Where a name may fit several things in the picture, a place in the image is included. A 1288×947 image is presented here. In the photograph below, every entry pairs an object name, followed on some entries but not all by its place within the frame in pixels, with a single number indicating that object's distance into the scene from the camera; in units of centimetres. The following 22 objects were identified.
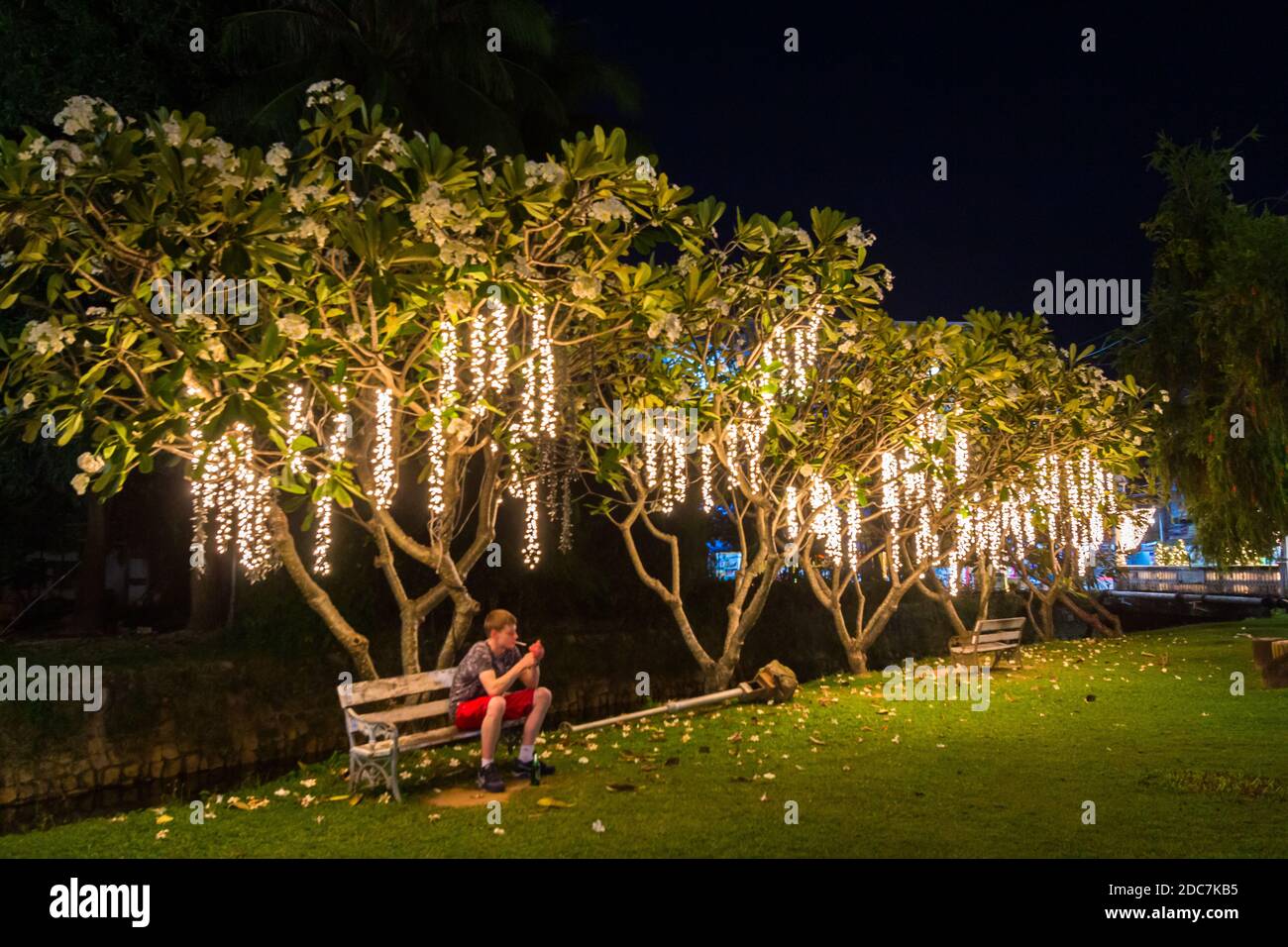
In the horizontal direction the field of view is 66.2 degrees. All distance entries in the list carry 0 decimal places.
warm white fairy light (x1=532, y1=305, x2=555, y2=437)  820
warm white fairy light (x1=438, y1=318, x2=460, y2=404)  761
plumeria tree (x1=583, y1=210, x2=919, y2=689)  961
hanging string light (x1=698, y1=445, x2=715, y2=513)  1258
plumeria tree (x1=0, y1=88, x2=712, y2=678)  644
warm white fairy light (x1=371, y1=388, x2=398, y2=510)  867
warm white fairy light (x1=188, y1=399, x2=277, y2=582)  780
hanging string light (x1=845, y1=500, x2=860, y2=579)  1430
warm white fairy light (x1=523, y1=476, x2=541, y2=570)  1168
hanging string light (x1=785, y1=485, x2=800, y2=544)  1312
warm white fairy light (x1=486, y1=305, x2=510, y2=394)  791
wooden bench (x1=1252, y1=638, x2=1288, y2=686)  1220
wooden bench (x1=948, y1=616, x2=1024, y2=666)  1519
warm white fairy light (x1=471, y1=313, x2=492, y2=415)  787
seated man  771
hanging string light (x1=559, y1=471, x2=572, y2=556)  1276
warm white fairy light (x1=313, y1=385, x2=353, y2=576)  810
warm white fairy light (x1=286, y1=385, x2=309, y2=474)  783
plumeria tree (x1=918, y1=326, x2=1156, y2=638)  1498
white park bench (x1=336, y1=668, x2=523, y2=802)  743
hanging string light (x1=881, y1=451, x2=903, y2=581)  1420
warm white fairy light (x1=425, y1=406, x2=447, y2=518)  913
